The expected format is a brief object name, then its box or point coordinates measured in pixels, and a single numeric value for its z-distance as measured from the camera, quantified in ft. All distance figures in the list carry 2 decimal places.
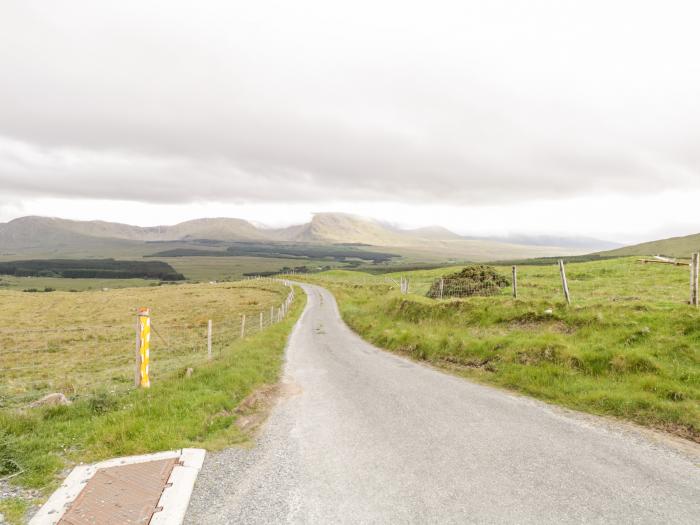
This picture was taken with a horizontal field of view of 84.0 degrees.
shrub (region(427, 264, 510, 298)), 106.22
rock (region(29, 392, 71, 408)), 35.24
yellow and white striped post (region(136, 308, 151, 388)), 42.19
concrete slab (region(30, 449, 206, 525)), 20.01
